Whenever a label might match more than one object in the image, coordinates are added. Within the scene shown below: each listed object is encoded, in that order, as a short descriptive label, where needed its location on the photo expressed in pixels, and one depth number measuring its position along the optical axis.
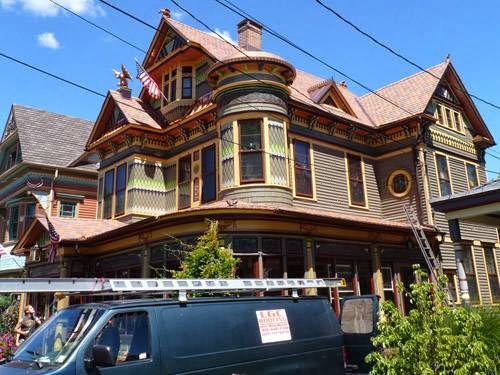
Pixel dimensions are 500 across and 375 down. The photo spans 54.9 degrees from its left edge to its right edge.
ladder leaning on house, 16.08
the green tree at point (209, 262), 11.39
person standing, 12.52
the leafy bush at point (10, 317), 20.17
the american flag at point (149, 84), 18.92
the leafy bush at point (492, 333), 6.86
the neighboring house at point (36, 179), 26.86
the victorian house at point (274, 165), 15.09
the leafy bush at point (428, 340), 5.52
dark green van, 5.43
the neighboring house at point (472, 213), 10.77
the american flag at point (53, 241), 18.22
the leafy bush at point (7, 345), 10.78
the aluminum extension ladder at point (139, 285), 5.60
